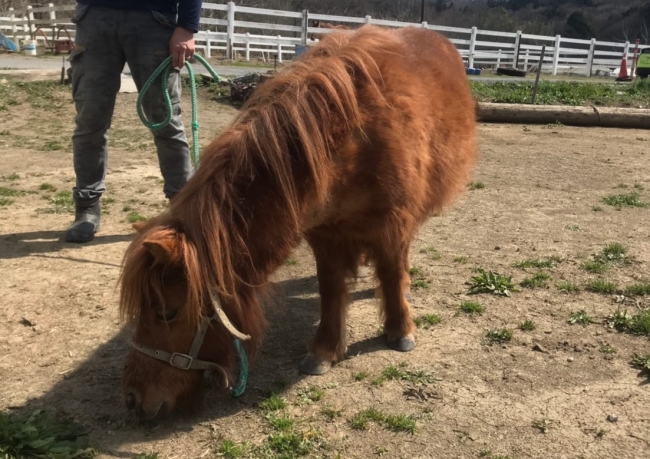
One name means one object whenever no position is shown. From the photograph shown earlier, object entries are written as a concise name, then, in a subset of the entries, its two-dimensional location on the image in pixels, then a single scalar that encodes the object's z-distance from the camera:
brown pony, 2.01
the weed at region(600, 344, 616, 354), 2.89
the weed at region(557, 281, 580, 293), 3.59
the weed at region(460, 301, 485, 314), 3.34
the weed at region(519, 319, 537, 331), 3.14
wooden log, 9.42
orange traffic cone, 21.51
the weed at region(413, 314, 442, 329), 3.22
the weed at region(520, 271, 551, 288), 3.66
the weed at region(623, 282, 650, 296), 3.51
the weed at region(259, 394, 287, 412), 2.44
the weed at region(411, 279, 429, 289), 3.70
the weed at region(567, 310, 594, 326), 3.20
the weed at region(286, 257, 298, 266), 3.99
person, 3.67
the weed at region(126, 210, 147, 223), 4.49
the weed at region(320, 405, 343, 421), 2.40
